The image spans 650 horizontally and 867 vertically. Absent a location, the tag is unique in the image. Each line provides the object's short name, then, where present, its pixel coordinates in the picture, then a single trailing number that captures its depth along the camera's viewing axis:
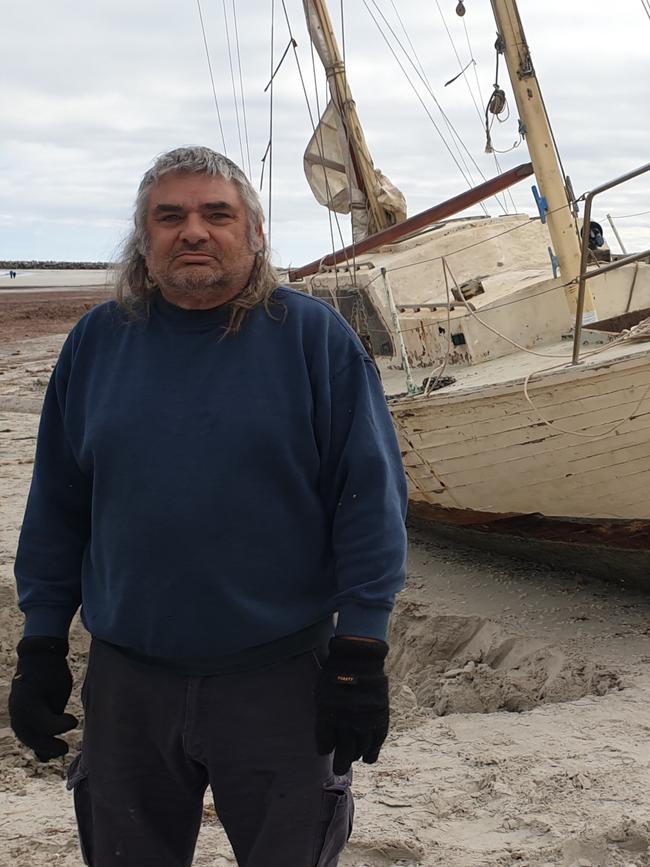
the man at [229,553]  2.18
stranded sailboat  5.67
